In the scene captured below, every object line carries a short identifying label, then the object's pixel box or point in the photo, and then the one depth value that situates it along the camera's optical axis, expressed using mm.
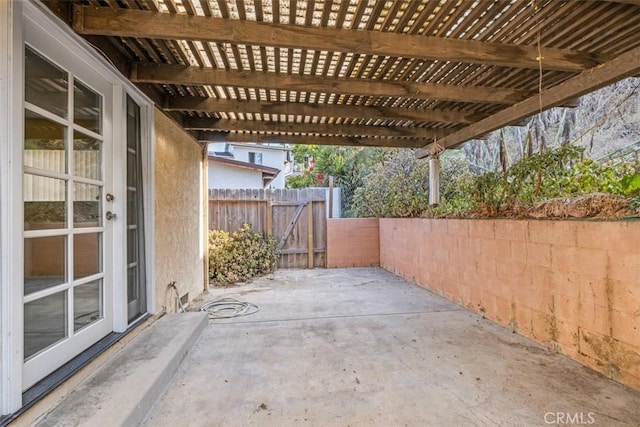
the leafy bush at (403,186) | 6195
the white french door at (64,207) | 1823
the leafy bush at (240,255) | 6105
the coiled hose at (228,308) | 4016
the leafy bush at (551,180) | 2768
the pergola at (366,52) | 2244
